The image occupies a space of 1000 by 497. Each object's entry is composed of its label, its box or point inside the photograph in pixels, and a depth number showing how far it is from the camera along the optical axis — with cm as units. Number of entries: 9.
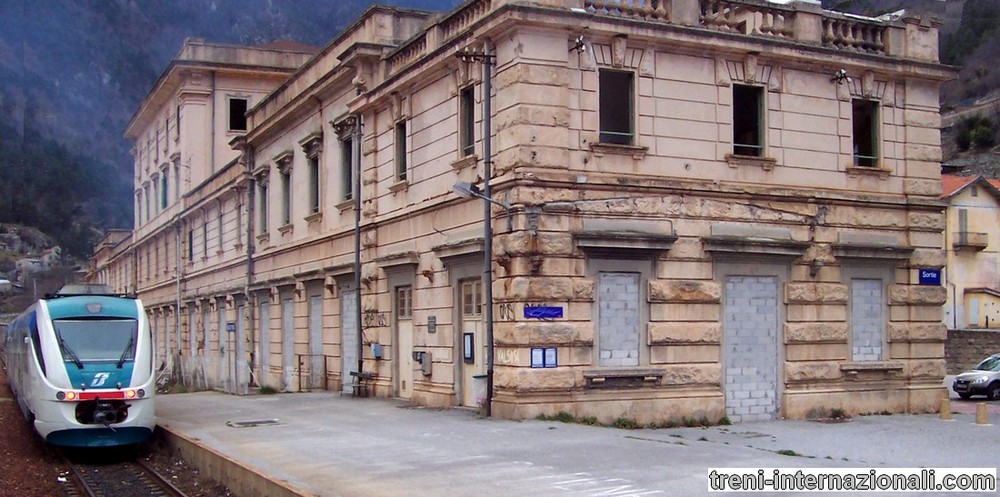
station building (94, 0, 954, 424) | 1844
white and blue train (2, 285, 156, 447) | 1697
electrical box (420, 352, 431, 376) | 2166
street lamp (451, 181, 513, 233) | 1838
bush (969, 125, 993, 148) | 8650
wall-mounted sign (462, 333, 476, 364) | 2014
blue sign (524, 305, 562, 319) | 1808
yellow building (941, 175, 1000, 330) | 4894
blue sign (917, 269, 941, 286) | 2231
